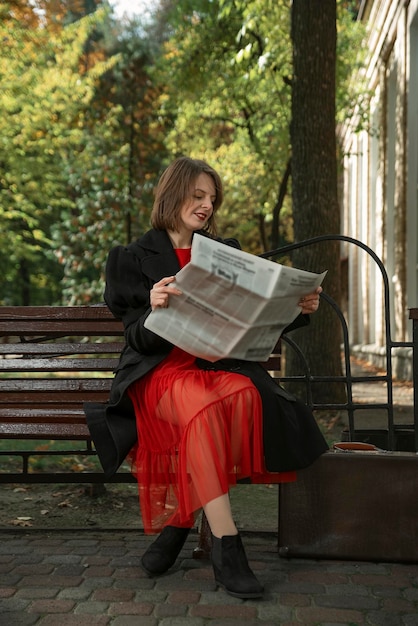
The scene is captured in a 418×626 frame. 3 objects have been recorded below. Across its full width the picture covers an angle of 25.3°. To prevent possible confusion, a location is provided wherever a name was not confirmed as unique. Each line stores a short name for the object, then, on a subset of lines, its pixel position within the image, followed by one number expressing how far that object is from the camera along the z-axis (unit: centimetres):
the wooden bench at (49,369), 448
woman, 363
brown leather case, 398
